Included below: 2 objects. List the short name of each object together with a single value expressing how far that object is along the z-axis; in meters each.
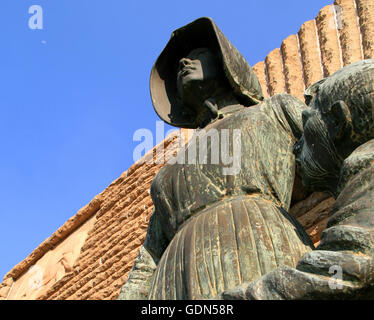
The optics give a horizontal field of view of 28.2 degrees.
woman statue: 2.65
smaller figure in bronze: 2.13
